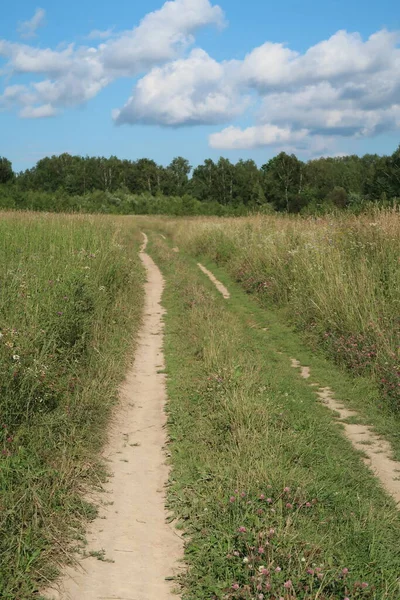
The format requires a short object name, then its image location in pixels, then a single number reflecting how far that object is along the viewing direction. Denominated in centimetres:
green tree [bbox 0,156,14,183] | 7531
